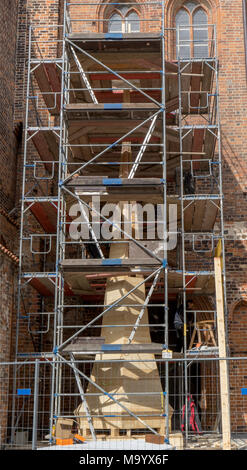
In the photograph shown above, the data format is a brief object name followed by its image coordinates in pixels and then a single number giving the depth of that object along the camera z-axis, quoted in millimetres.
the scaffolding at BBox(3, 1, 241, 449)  12898
